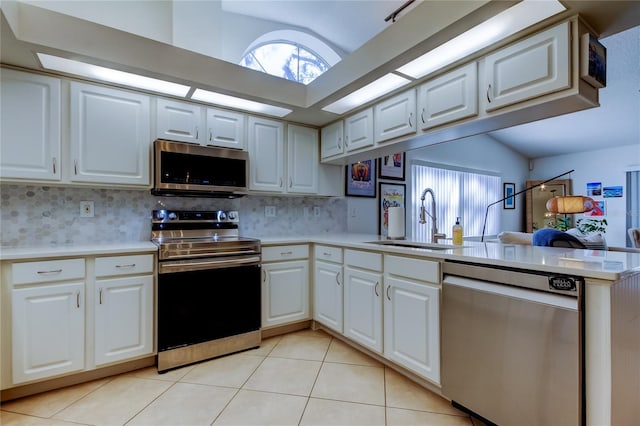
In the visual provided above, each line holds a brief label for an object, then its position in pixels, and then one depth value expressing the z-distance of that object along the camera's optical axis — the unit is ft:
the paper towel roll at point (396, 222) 8.46
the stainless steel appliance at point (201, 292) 6.89
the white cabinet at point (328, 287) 8.21
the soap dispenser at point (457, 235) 6.98
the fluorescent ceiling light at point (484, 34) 4.55
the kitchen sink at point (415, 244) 6.85
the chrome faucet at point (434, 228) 8.09
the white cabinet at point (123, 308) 6.36
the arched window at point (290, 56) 11.03
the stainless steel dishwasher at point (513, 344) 3.84
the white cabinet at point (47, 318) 5.65
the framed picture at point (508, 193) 21.77
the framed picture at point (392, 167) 13.51
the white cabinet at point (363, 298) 6.99
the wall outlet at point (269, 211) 10.37
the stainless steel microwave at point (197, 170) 7.52
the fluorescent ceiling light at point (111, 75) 6.17
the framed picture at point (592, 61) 4.55
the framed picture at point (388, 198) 13.32
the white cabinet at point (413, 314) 5.69
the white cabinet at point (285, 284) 8.47
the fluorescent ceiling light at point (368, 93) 6.98
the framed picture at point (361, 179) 12.14
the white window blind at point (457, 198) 15.34
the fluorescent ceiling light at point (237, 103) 7.87
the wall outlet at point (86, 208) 7.53
